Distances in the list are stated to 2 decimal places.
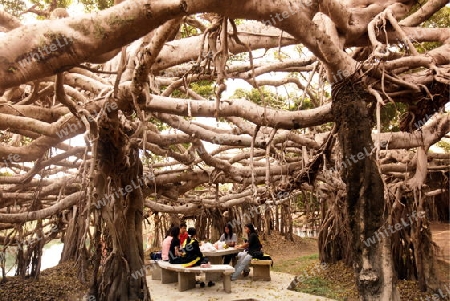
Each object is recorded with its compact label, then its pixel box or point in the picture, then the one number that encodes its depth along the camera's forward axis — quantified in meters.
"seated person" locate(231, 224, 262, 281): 6.96
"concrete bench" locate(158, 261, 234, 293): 5.88
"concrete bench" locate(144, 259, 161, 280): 7.41
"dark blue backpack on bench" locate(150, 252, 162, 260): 7.80
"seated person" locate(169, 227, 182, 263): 6.52
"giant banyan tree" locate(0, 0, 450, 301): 2.19
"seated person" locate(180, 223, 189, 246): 7.44
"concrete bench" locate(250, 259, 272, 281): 6.86
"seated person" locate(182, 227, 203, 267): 6.12
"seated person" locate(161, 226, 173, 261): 6.72
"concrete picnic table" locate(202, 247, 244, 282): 6.85
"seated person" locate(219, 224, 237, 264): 7.77
